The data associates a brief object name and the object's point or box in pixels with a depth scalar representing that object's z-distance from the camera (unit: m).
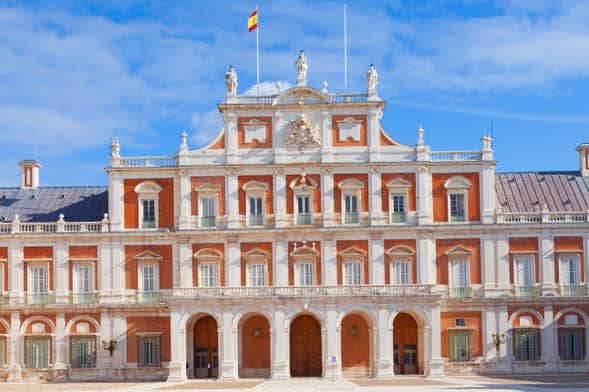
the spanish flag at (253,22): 65.31
